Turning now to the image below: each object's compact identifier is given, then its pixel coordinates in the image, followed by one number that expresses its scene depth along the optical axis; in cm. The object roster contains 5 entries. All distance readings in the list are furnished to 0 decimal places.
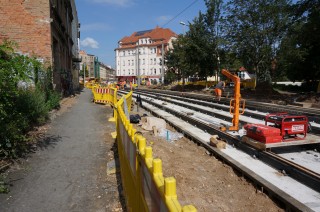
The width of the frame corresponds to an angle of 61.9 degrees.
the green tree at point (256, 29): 2727
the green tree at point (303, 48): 1874
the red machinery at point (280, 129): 666
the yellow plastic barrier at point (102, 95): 1899
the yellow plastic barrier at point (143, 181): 187
